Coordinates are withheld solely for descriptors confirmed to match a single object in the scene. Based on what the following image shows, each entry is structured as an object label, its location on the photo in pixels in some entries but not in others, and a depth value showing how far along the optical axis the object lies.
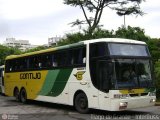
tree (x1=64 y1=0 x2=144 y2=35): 27.95
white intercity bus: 10.90
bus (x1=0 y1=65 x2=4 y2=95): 21.57
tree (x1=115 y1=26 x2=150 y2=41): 24.59
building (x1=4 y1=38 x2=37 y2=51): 109.89
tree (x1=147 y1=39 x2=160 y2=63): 23.20
